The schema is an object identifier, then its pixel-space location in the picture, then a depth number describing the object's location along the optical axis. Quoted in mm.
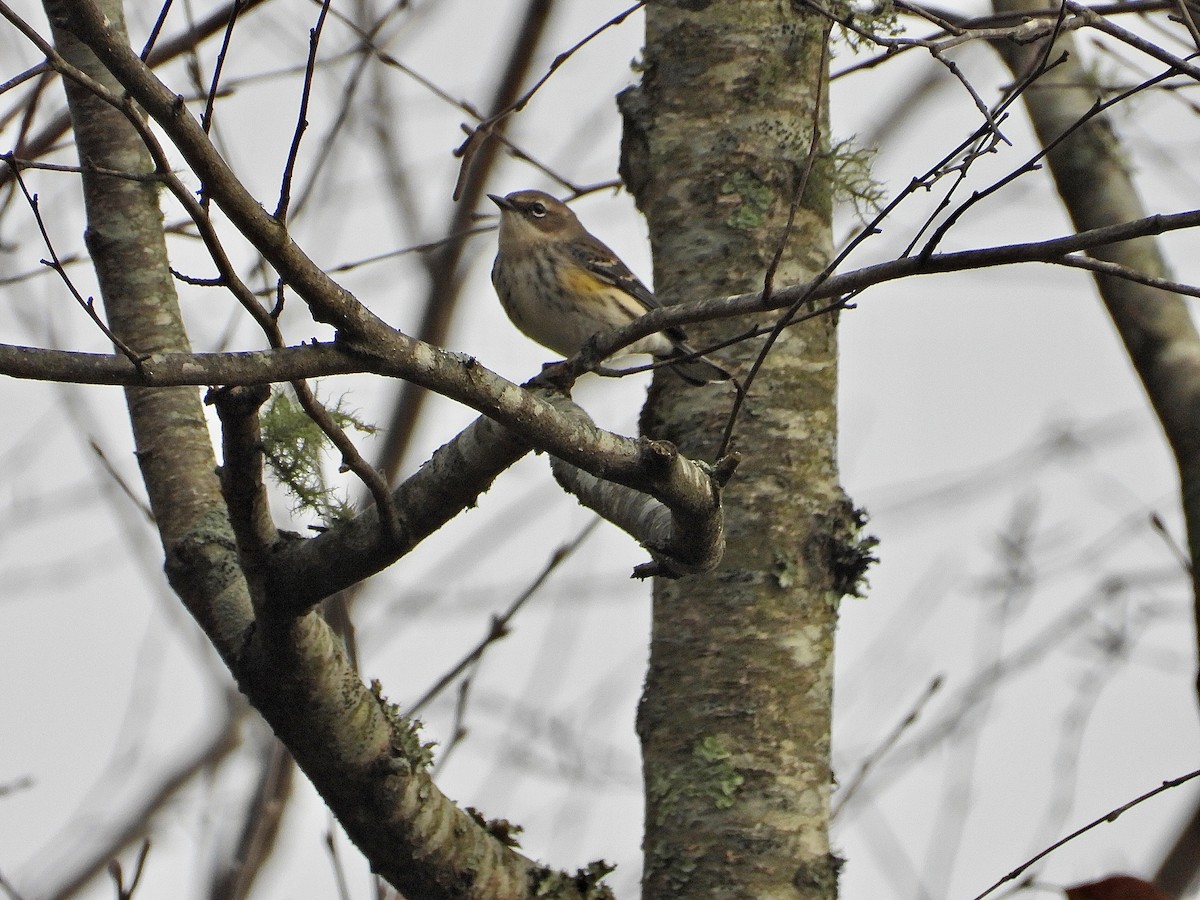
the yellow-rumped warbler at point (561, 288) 13555
